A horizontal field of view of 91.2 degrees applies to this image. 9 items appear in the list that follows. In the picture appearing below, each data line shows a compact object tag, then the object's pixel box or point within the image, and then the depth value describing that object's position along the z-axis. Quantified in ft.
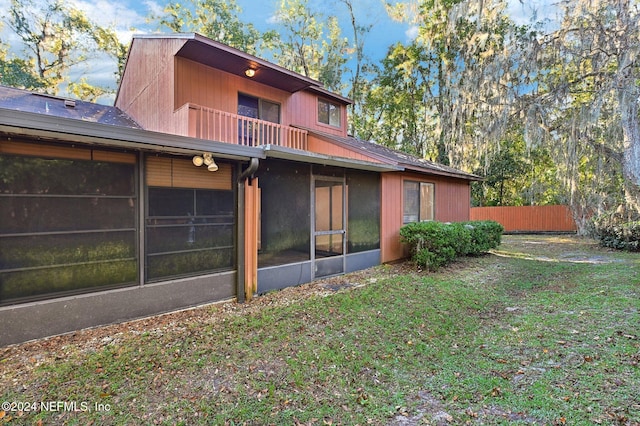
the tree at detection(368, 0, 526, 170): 34.45
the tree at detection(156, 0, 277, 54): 61.26
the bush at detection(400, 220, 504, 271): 22.58
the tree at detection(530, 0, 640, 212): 27.96
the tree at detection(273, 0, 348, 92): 65.10
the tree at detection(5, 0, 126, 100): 52.42
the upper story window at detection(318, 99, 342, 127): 36.42
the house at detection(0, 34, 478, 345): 11.31
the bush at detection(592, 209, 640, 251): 31.63
